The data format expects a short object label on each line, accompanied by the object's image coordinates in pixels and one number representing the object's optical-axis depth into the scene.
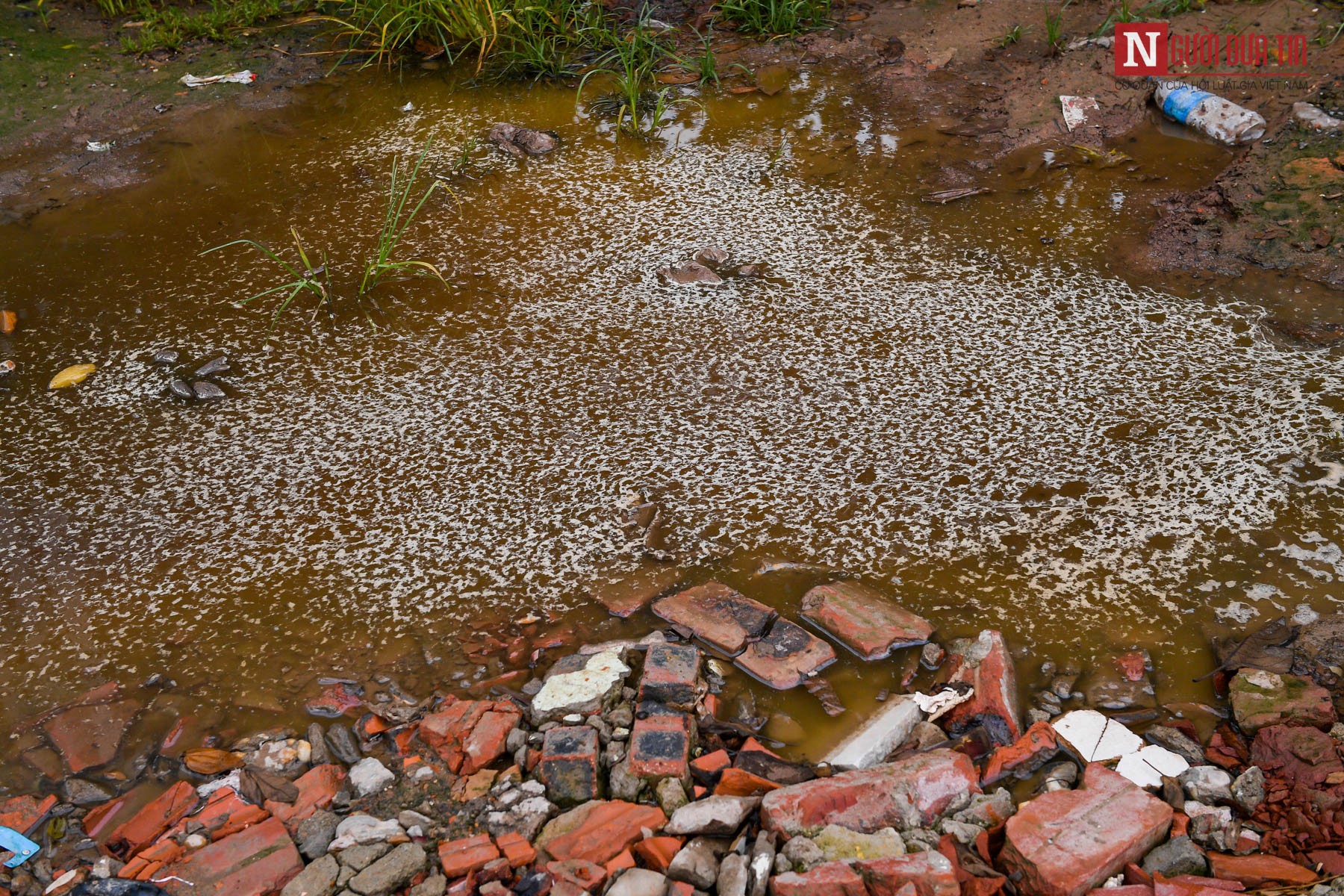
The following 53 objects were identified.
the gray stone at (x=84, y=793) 1.38
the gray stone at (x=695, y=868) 1.16
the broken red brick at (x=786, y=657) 1.49
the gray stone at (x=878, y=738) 1.35
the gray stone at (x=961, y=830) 1.22
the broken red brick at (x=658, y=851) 1.19
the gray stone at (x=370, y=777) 1.35
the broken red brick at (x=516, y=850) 1.22
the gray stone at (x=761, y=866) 1.14
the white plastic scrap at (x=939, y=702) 1.42
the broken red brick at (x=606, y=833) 1.21
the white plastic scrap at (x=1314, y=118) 2.76
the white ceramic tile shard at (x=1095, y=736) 1.35
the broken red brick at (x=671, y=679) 1.42
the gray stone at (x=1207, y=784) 1.27
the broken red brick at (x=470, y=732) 1.37
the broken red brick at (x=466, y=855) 1.21
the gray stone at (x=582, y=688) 1.41
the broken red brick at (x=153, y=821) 1.30
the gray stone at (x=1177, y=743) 1.33
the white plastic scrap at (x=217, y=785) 1.37
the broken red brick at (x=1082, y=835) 1.14
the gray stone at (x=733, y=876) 1.13
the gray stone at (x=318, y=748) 1.41
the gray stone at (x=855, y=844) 1.17
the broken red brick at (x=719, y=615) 1.53
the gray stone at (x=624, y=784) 1.30
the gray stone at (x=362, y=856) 1.22
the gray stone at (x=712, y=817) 1.22
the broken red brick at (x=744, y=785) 1.30
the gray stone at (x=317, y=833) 1.26
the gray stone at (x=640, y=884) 1.14
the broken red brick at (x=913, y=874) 1.11
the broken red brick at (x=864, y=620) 1.51
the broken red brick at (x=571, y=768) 1.30
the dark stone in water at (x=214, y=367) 2.18
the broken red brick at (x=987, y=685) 1.39
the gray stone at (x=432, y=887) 1.18
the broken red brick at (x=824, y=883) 1.11
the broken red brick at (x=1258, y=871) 1.14
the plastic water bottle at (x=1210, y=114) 2.84
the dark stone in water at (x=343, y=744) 1.42
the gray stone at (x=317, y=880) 1.20
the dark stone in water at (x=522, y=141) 3.09
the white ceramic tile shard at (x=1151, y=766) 1.30
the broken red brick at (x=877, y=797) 1.22
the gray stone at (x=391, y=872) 1.19
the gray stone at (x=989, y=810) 1.25
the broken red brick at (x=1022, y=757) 1.34
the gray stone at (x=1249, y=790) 1.25
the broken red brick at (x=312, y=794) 1.32
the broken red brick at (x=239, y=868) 1.21
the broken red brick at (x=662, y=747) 1.31
